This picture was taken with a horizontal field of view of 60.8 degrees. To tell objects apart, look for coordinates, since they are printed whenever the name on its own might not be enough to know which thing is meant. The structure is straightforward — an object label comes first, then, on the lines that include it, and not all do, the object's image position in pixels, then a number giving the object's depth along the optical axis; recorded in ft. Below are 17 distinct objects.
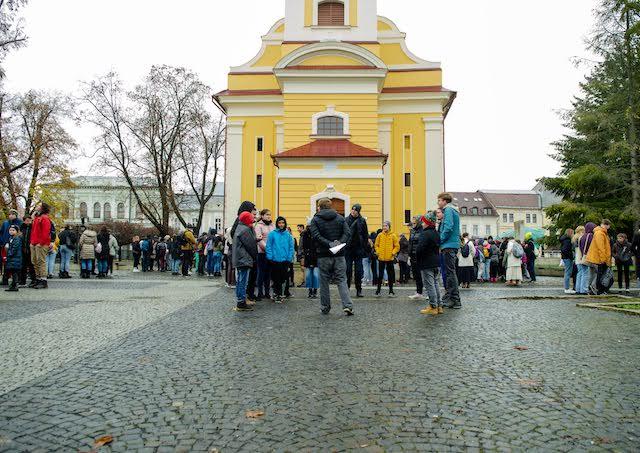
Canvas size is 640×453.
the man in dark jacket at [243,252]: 30.71
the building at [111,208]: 305.94
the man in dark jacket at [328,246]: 29.43
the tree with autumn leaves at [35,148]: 111.65
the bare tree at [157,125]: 121.80
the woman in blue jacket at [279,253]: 36.11
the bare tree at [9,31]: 72.38
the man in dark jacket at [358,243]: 38.99
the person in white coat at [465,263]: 55.47
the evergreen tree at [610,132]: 88.28
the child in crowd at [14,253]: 41.81
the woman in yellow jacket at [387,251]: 42.22
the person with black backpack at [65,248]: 64.08
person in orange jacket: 43.83
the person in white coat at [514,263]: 61.36
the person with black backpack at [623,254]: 51.93
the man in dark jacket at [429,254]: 30.42
